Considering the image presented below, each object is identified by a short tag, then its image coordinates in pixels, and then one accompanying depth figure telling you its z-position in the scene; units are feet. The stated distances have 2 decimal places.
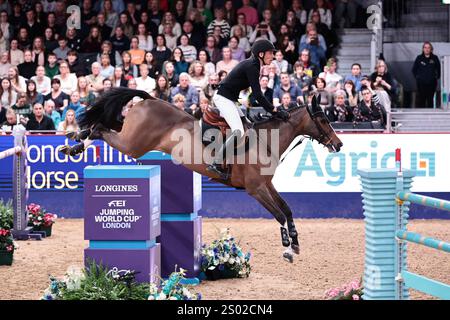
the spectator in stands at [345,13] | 68.64
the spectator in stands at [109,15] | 67.67
